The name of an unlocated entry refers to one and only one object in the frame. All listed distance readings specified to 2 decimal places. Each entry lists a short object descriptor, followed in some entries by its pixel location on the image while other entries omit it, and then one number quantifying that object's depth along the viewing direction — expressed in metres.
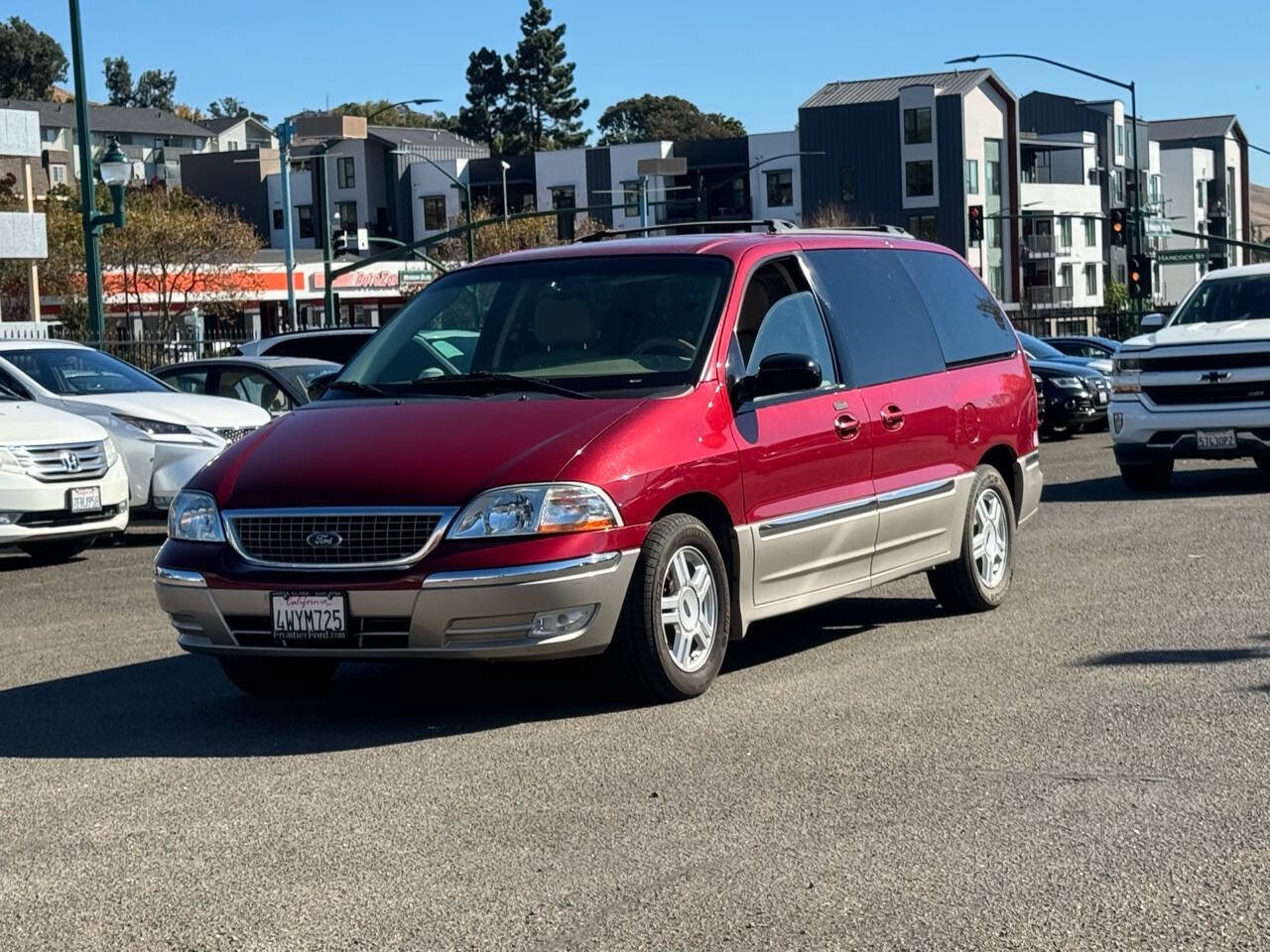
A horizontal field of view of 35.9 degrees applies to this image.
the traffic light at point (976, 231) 89.88
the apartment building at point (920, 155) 92.88
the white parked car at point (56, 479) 13.98
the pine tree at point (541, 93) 134.62
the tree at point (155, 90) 169.75
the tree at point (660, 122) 142.12
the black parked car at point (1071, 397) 26.80
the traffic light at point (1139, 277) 53.66
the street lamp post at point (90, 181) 26.47
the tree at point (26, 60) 136.12
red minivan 7.23
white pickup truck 16.42
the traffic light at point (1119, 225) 51.69
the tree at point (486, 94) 137.25
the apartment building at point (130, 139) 114.69
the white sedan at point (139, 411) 16.08
